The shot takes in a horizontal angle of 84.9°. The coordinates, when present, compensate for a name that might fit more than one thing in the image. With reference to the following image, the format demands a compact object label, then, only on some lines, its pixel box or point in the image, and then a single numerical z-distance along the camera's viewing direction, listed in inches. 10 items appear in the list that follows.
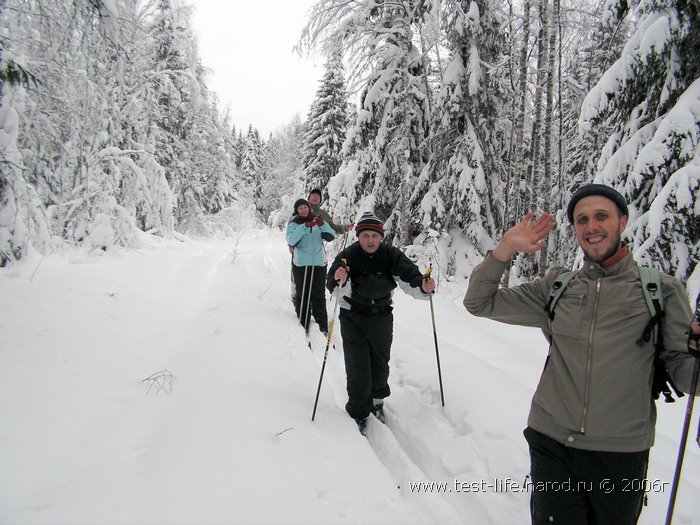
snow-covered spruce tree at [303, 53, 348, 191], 878.4
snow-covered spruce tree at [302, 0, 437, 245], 398.0
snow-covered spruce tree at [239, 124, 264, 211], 1808.6
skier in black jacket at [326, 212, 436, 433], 159.0
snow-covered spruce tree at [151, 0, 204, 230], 589.0
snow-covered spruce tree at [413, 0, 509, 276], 407.2
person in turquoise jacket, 281.4
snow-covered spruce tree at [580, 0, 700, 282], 194.4
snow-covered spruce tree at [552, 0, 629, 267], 448.7
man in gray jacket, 72.1
